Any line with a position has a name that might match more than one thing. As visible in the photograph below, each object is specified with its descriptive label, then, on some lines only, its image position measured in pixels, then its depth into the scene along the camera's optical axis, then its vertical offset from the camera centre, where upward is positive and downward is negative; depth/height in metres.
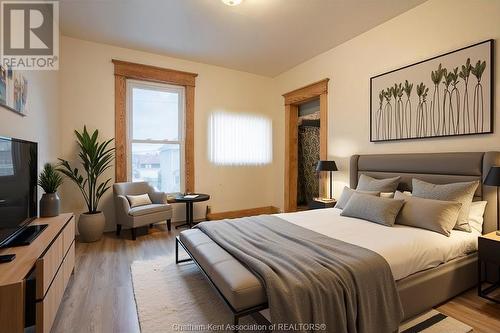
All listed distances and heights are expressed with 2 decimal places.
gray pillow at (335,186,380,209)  3.21 -0.40
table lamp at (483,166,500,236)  2.03 -0.09
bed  1.59 -0.69
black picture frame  2.36 +0.81
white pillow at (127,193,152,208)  3.79 -0.52
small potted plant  2.46 -0.26
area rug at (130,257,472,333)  1.78 -1.13
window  4.33 +0.57
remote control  1.43 -0.52
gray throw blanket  1.42 -0.71
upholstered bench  1.48 -0.73
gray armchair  3.57 -0.63
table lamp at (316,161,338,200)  3.75 +0.00
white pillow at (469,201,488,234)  2.36 -0.46
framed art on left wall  1.91 +0.64
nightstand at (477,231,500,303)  1.98 -0.70
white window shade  4.95 +0.56
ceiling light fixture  2.79 +1.84
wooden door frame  5.09 +0.33
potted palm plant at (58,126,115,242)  3.47 -0.14
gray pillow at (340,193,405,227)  2.51 -0.45
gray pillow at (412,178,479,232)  2.33 -0.28
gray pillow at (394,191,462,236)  2.24 -0.45
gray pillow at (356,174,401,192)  2.95 -0.22
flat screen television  1.66 -0.14
